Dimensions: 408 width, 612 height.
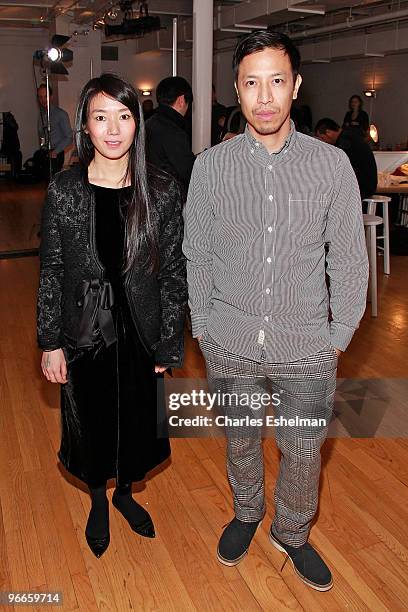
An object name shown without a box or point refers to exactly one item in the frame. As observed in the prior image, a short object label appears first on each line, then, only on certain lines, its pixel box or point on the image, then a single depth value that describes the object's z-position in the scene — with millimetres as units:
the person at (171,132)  3883
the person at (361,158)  4914
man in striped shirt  1719
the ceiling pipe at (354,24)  10250
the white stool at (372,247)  4867
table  7521
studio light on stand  6551
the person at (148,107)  6938
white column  6258
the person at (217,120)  8133
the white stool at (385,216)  5547
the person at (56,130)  6879
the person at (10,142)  10414
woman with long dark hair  1911
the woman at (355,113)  11883
